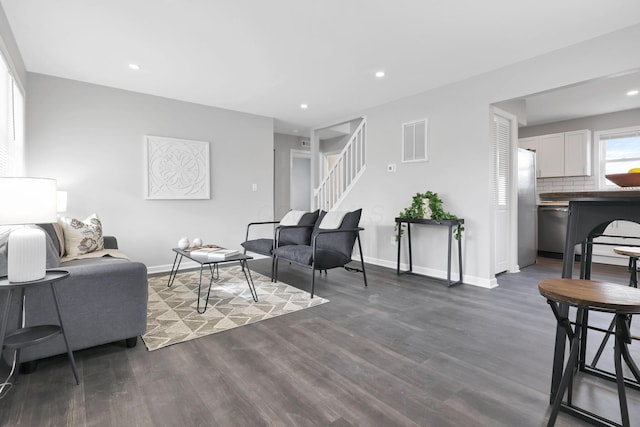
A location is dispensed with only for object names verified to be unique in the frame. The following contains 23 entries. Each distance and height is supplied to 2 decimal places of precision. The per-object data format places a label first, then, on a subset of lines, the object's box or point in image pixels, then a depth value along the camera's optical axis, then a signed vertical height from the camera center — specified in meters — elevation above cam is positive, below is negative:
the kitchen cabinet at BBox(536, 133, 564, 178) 5.82 +0.96
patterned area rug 2.48 -0.93
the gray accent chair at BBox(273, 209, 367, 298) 3.42 -0.48
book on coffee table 3.04 -0.45
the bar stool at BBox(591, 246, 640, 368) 1.82 -0.44
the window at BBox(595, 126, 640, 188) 5.27 +0.96
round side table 1.58 -0.66
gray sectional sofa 1.84 -0.60
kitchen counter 1.25 +0.05
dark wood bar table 1.32 -0.05
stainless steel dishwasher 5.44 -0.39
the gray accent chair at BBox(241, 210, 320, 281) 4.08 -0.40
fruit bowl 1.40 +0.12
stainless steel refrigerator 4.70 -0.02
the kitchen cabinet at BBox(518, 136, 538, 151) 6.14 +1.25
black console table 3.72 -0.23
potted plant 3.90 -0.02
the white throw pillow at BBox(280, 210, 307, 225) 4.49 -0.14
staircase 5.41 +0.61
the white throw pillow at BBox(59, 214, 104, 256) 3.19 -0.28
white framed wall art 4.48 +0.59
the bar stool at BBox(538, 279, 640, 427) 1.11 -0.35
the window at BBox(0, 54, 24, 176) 2.76 +0.83
